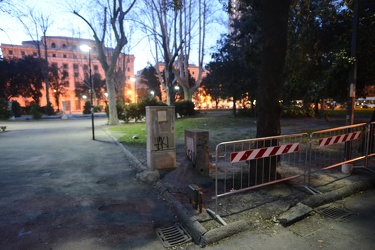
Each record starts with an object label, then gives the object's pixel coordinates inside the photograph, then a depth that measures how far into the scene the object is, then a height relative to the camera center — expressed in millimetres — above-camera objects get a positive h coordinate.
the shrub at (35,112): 32219 -696
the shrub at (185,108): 29625 -253
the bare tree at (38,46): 37575 +10679
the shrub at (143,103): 23469 +332
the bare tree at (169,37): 24734 +7721
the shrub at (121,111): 24328 -457
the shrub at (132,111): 23656 -460
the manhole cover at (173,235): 3527 -2027
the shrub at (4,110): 27688 -278
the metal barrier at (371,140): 6907 -1168
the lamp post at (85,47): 12992 +3311
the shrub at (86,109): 42809 -380
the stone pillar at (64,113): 32747 -897
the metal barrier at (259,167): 4590 -1594
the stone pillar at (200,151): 5945 -1134
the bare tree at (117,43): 20438 +5716
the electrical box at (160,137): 6547 -858
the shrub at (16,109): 35406 -213
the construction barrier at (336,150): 5746 -1693
